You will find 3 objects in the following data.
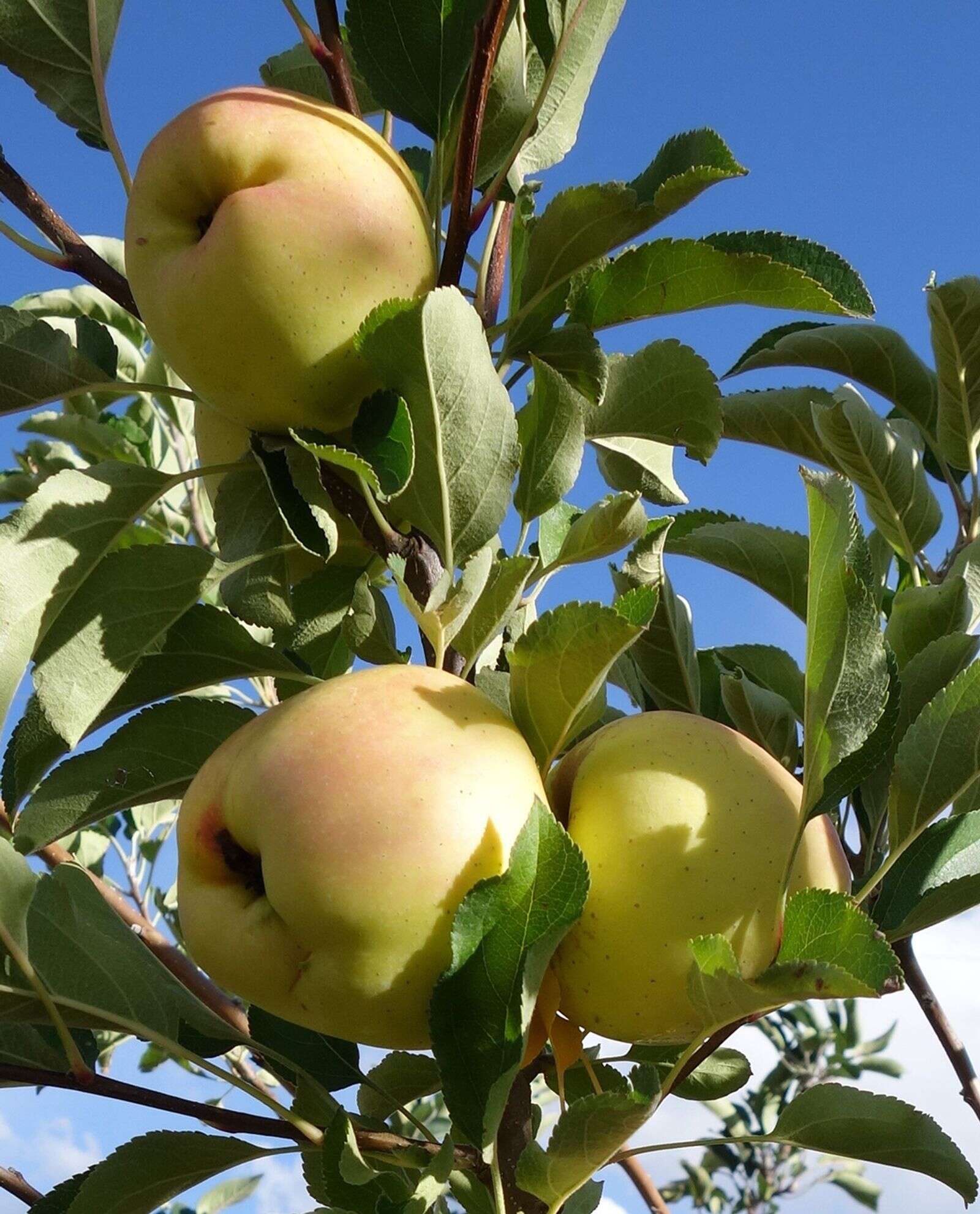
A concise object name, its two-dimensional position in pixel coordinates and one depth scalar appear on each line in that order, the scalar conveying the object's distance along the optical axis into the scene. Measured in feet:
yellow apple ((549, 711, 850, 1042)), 1.98
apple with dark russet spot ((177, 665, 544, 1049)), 1.93
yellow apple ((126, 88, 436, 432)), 2.09
